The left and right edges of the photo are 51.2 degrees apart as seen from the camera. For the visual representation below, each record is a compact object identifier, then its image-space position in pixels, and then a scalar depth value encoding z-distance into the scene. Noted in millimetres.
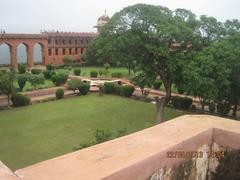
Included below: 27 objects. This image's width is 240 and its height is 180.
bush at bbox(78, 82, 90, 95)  20326
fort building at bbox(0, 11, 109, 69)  32253
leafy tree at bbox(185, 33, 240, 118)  12153
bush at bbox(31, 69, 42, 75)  27455
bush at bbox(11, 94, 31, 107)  17298
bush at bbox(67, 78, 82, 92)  20289
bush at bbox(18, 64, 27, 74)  28297
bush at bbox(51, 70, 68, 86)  23478
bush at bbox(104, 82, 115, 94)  20716
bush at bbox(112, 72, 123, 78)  27165
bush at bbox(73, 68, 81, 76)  28713
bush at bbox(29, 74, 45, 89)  21302
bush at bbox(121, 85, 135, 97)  19789
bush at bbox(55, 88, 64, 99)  19234
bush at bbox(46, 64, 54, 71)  30912
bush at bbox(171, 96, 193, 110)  17044
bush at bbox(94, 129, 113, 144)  8704
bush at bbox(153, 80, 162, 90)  22162
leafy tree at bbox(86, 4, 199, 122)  12916
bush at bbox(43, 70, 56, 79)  26222
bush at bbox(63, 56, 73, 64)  34960
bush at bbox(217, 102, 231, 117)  14461
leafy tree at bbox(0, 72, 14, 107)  17030
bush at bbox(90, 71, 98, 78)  27101
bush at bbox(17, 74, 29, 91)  21144
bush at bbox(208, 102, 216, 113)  15726
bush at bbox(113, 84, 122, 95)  20533
